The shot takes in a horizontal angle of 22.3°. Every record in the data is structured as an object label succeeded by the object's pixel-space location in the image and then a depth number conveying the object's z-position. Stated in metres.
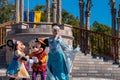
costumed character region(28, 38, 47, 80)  9.42
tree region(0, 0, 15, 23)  41.90
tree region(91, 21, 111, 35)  47.28
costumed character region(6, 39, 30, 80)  9.43
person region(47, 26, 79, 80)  8.50
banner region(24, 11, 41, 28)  24.76
